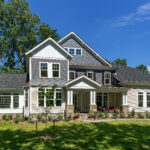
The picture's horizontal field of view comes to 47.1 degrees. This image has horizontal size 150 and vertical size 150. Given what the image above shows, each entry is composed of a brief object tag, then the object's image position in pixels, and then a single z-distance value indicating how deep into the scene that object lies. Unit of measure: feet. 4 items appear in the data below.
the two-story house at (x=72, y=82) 62.59
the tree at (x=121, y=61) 232.78
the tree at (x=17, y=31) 117.29
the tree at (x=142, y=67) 219.32
